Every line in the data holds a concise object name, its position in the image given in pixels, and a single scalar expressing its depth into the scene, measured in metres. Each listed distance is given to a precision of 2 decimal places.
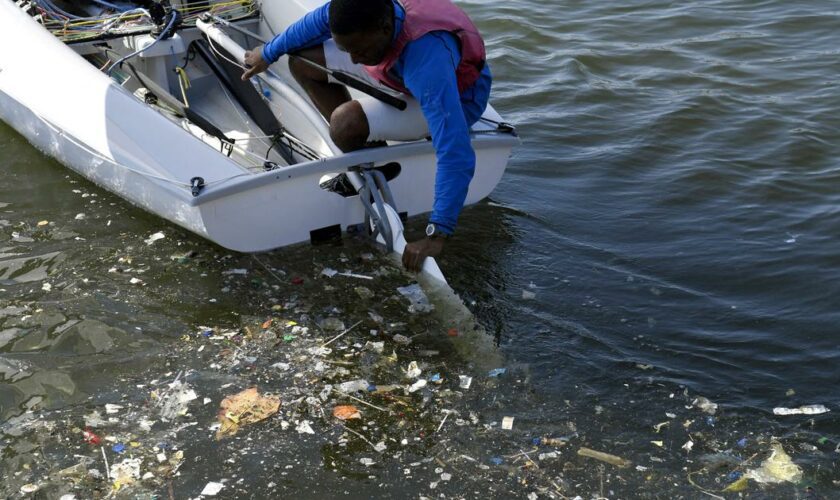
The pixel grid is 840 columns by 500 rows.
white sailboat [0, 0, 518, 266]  4.49
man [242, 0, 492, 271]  3.90
